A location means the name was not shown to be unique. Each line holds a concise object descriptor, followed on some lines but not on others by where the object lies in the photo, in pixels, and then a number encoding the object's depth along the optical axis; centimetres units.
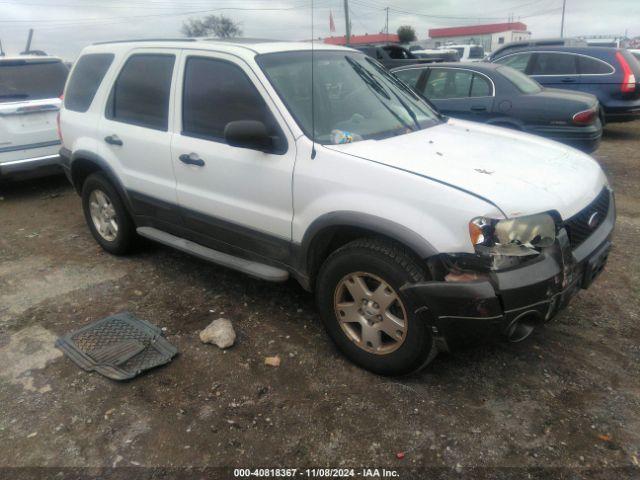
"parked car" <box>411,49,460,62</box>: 1510
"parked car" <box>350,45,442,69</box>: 1121
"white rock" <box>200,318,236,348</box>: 334
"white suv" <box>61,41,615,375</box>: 247
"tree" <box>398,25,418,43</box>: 6070
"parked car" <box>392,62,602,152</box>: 650
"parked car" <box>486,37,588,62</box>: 1088
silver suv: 622
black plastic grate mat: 315
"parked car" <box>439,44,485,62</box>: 2219
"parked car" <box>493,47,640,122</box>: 912
